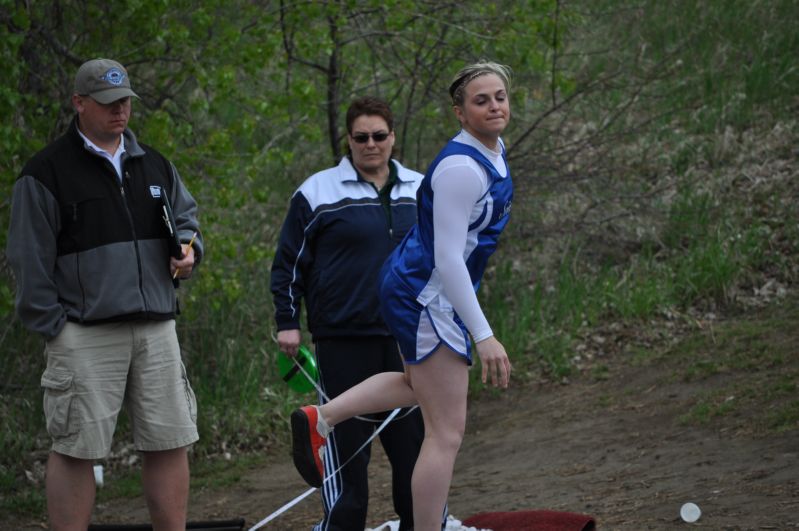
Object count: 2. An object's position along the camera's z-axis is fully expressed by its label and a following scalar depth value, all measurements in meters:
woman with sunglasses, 9.75
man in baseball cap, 8.59
